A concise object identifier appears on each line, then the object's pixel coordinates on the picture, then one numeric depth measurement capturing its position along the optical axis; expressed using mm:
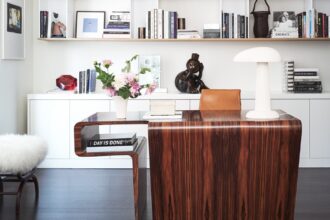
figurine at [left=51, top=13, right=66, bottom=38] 5469
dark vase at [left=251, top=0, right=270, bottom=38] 5438
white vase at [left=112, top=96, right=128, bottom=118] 3242
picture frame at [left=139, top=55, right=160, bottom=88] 5566
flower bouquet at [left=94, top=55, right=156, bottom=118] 3193
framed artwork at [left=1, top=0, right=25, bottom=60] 4699
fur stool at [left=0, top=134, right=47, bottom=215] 3596
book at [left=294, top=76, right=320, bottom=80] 5406
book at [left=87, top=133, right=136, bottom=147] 3117
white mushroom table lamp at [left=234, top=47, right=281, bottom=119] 2939
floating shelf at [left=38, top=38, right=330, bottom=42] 5367
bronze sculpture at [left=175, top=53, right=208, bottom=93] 5375
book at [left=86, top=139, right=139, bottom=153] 3113
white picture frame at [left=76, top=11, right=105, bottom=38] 5617
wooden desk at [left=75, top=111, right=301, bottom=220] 2805
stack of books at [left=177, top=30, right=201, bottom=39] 5367
